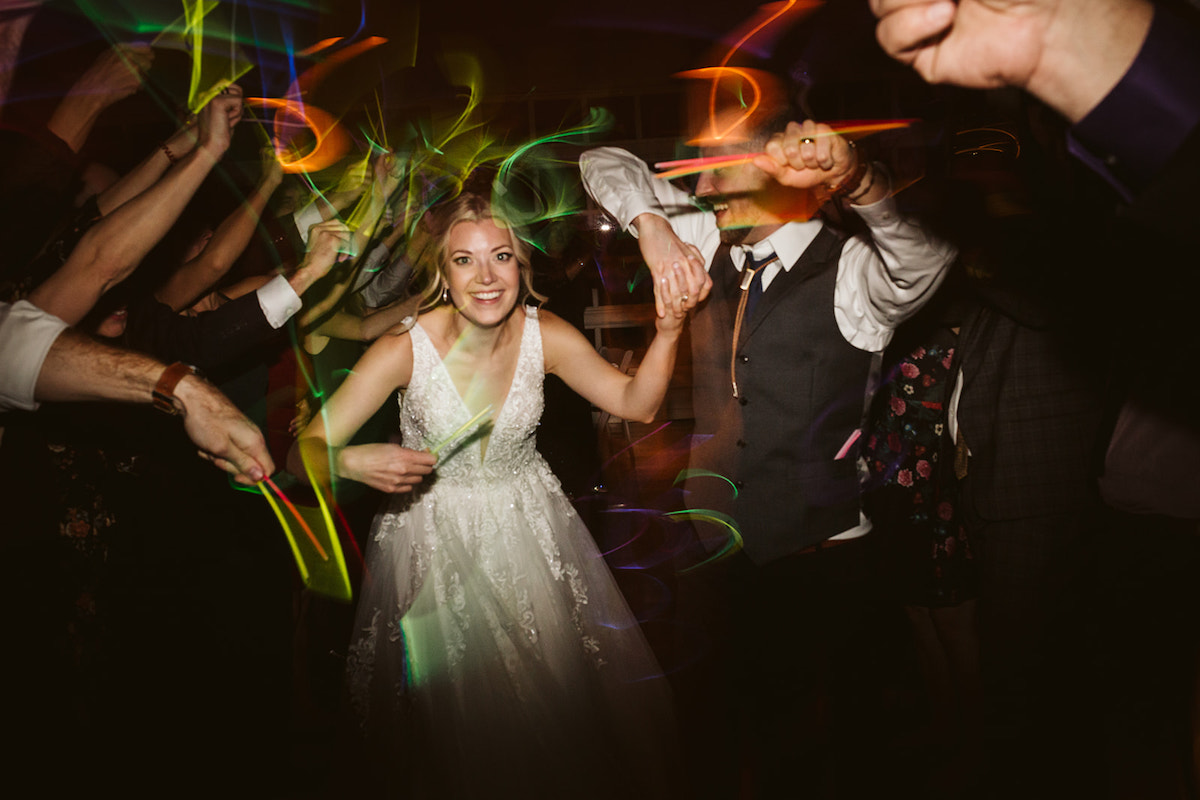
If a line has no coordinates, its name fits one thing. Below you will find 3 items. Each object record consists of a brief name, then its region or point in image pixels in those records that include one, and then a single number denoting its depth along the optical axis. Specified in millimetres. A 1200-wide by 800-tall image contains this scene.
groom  2152
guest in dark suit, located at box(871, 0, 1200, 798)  841
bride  2264
